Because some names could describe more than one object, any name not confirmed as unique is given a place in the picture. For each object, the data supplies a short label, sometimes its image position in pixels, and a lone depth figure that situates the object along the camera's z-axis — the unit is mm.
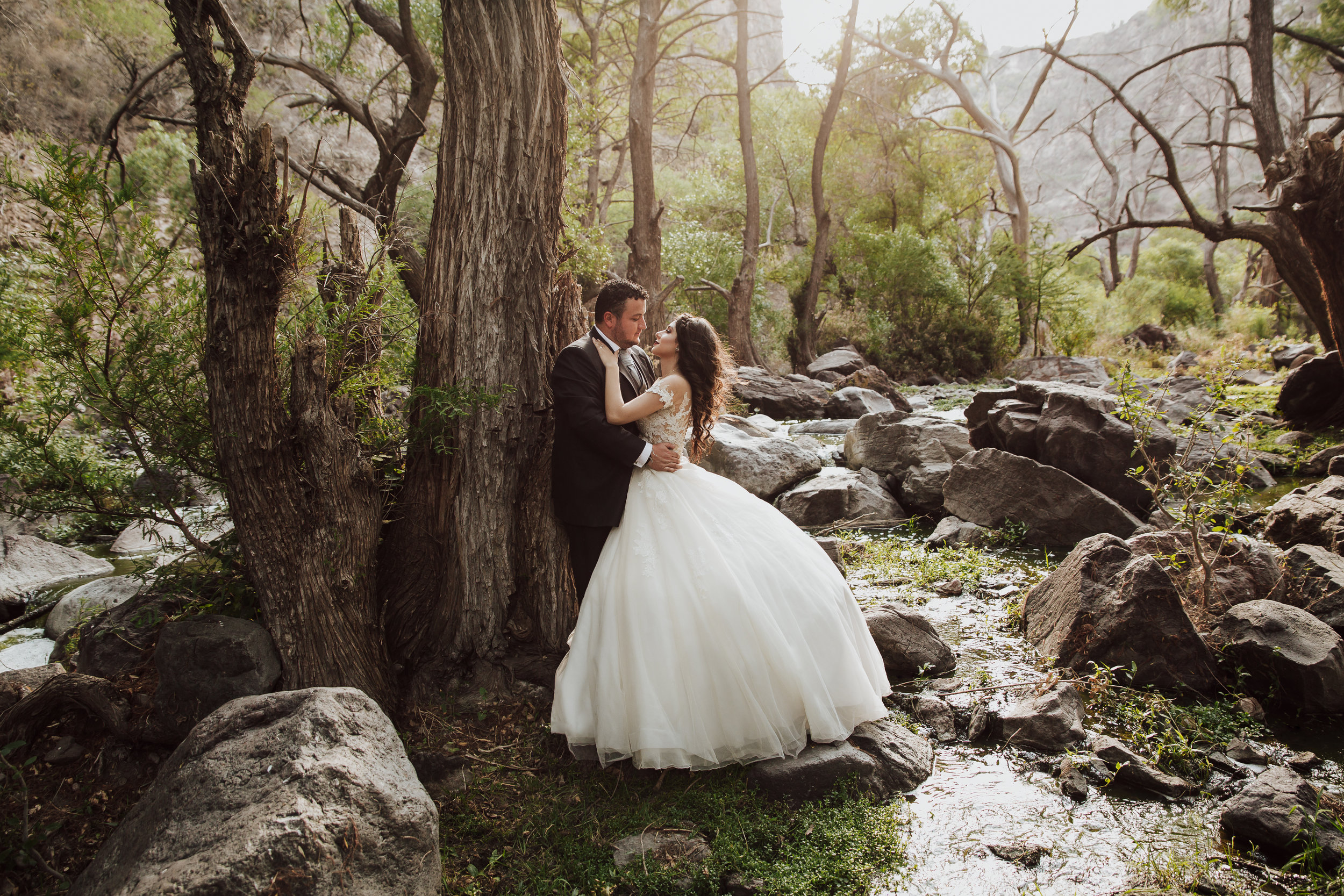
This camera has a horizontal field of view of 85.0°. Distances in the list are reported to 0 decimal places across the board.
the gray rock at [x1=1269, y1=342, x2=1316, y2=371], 15734
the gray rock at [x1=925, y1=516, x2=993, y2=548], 8031
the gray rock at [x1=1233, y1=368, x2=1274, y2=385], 15578
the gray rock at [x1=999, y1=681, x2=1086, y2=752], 4113
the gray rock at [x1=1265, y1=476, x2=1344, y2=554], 6219
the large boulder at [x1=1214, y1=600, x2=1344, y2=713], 4250
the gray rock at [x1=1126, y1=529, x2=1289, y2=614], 5234
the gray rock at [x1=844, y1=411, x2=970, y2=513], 9586
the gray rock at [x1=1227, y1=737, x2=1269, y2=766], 3898
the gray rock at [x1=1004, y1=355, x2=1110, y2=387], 18578
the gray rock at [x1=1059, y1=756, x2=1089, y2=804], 3689
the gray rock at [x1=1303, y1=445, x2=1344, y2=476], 9477
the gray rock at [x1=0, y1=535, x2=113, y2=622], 7875
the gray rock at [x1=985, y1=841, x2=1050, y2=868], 3268
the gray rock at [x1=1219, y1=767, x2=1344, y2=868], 3096
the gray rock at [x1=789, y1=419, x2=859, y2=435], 14164
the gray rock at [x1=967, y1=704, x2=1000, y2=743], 4277
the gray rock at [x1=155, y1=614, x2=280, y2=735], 3797
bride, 3625
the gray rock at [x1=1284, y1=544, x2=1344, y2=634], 5000
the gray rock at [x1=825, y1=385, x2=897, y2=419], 15766
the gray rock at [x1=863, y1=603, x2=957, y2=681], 4949
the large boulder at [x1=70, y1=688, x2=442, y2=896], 2465
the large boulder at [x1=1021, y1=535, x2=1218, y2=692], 4652
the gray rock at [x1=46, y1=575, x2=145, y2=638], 6636
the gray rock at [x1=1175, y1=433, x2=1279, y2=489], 8727
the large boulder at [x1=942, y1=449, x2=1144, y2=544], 7832
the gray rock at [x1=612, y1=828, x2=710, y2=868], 3254
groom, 4172
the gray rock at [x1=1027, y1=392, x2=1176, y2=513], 8680
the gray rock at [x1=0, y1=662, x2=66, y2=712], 3869
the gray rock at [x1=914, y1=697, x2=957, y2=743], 4316
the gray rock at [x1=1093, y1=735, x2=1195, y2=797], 3664
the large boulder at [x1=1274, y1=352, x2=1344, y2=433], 11391
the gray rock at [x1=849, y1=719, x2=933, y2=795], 3773
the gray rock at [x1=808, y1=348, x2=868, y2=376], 21484
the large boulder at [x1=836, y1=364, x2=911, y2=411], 17312
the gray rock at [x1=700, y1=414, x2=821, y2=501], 9844
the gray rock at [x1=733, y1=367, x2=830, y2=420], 16312
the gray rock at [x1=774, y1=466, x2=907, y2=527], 9188
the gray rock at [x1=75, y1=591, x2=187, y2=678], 4203
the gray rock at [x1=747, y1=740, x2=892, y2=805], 3604
